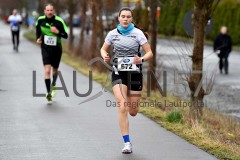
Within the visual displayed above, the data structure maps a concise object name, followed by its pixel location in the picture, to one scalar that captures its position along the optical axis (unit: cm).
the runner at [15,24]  3228
